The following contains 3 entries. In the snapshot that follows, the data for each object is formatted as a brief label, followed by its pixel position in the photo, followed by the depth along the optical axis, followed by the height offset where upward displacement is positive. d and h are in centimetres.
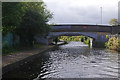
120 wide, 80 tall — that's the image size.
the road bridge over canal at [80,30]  3488 +194
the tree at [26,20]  1163 +186
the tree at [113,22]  6015 +681
